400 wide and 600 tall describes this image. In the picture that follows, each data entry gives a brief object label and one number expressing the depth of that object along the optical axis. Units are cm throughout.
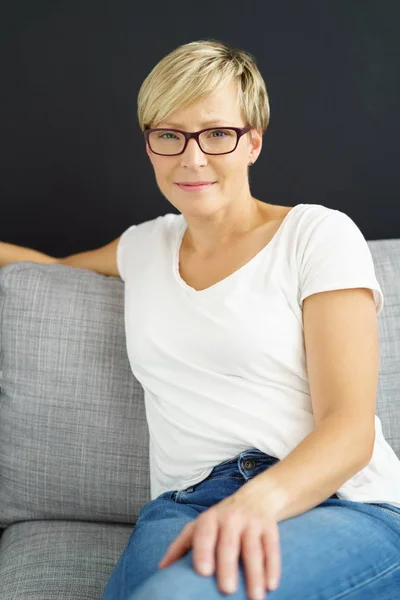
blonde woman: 147
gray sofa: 188
